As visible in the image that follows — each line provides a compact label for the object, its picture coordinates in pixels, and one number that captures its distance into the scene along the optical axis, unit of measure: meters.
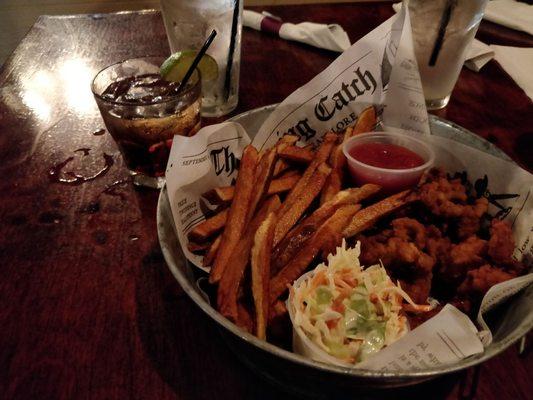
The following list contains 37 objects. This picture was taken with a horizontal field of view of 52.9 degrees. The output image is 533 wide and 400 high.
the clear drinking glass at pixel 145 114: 0.41
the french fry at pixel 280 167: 0.39
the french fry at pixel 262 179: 0.36
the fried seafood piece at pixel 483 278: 0.32
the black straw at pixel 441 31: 0.49
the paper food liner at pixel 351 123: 0.35
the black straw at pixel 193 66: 0.43
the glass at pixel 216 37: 0.49
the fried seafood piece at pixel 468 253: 0.33
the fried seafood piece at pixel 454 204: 0.35
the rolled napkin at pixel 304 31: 0.65
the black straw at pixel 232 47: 0.49
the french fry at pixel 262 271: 0.29
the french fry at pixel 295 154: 0.38
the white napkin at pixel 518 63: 0.60
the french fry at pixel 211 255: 0.34
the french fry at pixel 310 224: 0.33
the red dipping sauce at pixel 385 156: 0.40
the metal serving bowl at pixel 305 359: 0.25
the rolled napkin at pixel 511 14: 0.72
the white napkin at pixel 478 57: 0.62
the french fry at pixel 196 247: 0.34
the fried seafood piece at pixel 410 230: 0.34
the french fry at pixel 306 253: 0.31
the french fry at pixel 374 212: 0.34
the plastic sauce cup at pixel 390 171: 0.39
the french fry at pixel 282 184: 0.37
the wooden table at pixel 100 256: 0.31
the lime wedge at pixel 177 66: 0.45
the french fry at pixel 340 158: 0.37
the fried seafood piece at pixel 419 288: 0.32
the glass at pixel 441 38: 0.49
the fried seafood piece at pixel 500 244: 0.33
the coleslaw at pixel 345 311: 0.28
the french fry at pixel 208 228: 0.34
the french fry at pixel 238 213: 0.32
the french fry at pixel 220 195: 0.36
